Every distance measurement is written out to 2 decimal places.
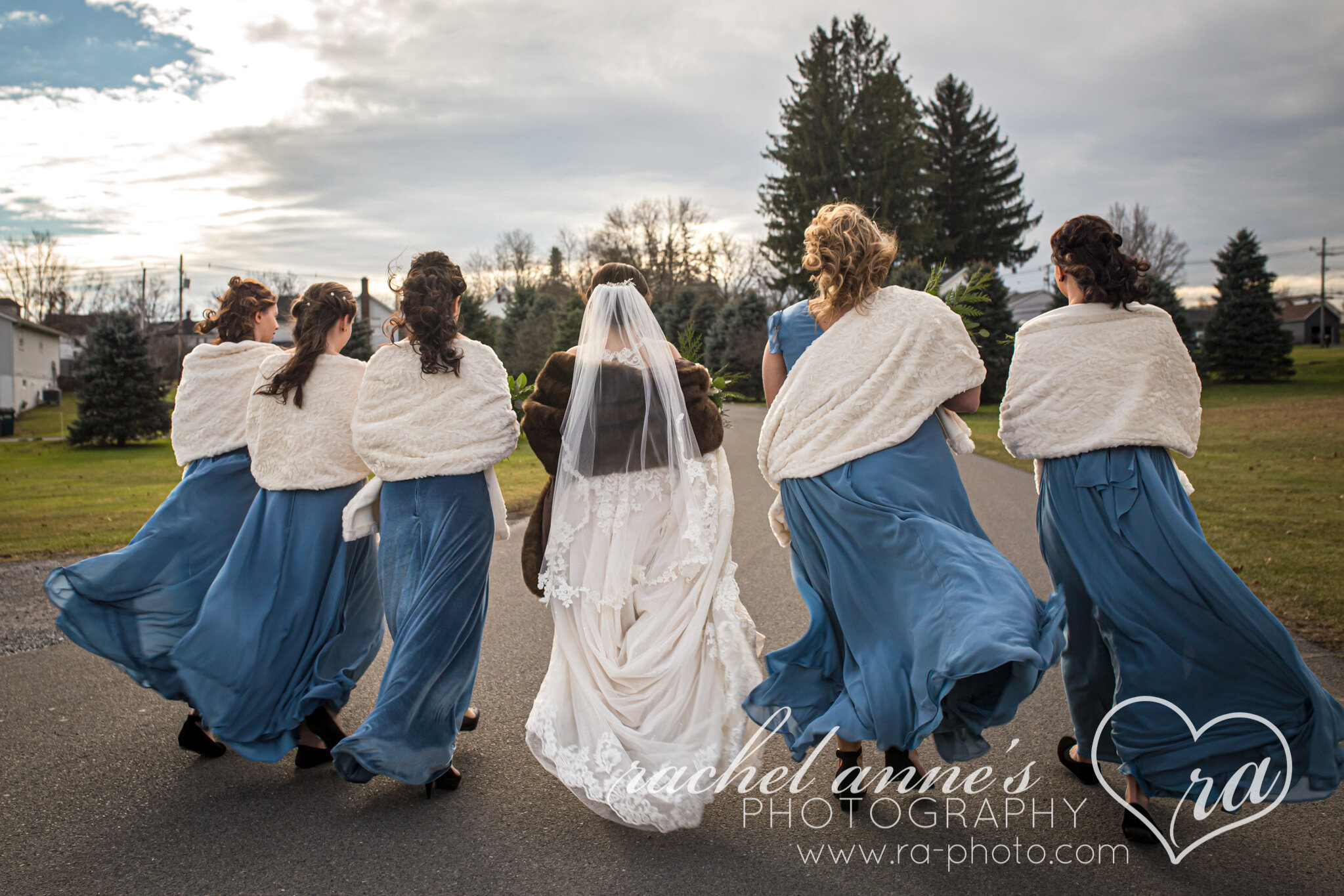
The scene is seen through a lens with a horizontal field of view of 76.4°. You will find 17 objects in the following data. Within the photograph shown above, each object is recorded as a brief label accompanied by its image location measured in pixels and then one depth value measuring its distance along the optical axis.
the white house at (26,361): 43.34
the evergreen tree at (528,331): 38.41
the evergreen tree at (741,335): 38.12
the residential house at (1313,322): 70.43
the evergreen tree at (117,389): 25.53
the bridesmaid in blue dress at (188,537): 4.12
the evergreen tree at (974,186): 46.81
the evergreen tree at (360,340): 38.22
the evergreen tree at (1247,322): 35.16
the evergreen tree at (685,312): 43.00
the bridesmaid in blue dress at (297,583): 3.94
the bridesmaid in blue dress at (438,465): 3.82
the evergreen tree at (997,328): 31.48
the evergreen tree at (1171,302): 33.69
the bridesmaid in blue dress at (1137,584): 3.14
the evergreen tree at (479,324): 34.97
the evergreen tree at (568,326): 35.53
